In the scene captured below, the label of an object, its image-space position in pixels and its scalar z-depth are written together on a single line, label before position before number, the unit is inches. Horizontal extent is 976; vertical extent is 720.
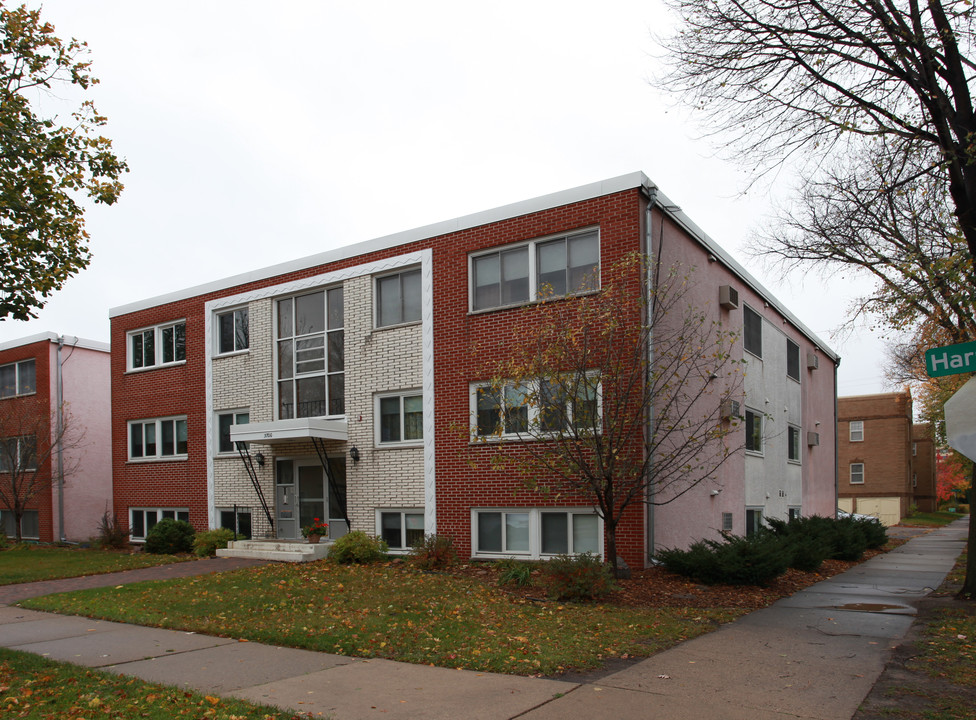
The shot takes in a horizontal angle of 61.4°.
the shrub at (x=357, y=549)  632.4
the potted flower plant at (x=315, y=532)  692.1
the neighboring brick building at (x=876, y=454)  2005.4
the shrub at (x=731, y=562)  500.7
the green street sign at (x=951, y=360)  252.8
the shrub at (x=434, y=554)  597.3
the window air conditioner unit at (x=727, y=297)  702.5
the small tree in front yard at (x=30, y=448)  984.3
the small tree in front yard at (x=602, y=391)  477.1
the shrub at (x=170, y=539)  772.6
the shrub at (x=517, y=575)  508.1
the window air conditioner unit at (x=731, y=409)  665.0
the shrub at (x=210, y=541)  740.0
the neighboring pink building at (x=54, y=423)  1015.6
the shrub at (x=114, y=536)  860.0
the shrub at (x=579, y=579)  448.5
